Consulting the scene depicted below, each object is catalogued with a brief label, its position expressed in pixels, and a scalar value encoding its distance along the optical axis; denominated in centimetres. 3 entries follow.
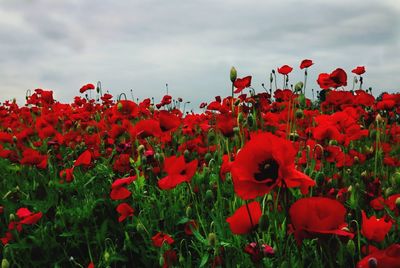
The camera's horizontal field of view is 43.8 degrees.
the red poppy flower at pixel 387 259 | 121
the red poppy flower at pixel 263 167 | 116
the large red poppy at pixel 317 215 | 117
